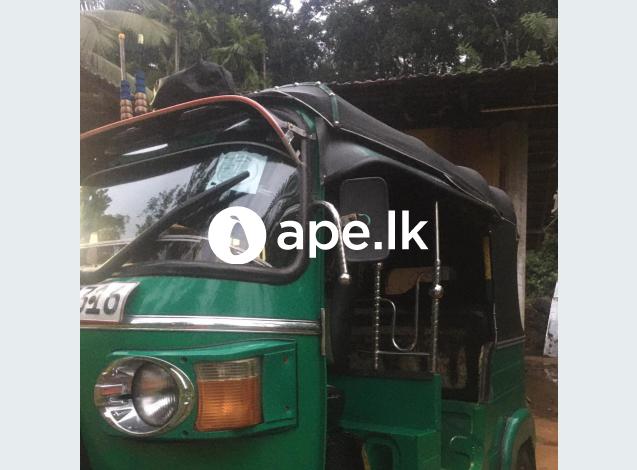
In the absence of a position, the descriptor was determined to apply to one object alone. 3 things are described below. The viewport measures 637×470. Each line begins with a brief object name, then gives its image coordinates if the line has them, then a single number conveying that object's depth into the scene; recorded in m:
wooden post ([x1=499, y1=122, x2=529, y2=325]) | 3.96
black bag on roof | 2.18
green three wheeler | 1.63
